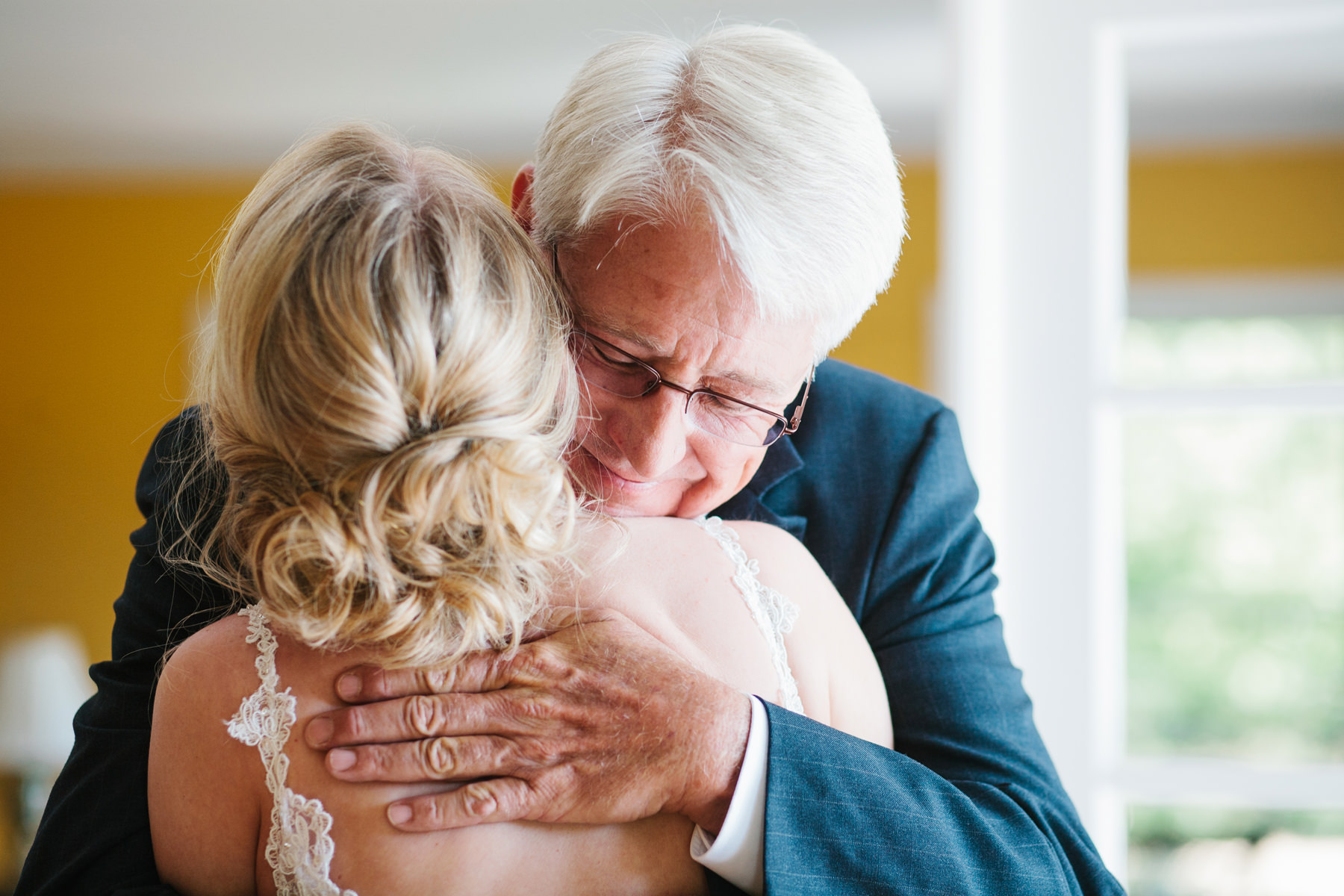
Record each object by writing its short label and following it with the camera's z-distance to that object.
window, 5.30
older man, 0.99
